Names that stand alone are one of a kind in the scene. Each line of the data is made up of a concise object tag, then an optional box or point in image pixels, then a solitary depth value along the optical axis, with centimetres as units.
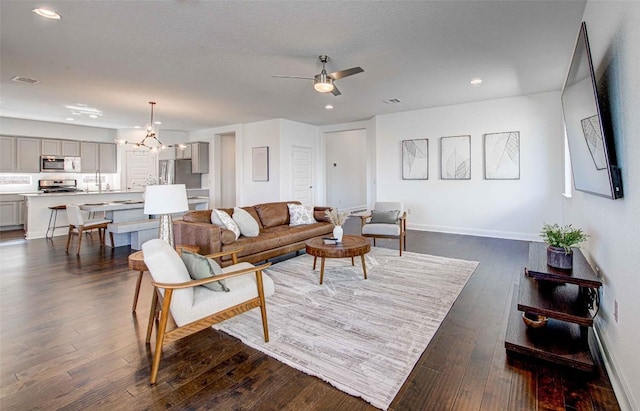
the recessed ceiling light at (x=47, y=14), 280
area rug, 198
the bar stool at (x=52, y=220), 653
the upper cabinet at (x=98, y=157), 872
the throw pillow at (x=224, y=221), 398
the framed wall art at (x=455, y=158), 649
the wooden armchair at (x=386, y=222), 487
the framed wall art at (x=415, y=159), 698
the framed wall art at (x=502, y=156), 594
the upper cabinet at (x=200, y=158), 937
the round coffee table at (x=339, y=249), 351
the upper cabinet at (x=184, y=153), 958
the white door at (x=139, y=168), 927
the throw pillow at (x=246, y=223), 421
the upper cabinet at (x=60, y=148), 811
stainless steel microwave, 809
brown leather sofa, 371
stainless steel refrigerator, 916
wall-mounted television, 184
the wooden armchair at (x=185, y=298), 191
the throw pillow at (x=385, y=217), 517
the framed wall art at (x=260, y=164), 827
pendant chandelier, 650
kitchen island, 581
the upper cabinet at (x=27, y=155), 775
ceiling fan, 350
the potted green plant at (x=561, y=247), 236
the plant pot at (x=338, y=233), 389
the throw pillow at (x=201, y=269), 218
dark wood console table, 201
